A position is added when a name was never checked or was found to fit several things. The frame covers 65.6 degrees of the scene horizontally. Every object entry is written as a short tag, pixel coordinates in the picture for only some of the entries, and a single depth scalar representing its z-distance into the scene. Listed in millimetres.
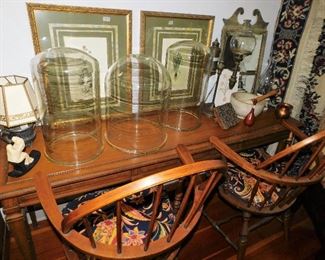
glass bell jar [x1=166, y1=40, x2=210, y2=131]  1465
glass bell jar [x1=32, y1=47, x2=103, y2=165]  1148
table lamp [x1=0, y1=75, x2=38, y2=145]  935
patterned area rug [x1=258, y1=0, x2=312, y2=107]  1550
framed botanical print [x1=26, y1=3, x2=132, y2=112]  1073
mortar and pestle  1444
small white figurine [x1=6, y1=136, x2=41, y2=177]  929
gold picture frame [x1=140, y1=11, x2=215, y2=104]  1302
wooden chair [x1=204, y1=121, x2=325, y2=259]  1095
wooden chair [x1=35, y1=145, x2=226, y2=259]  667
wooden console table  919
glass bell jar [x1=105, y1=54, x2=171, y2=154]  1313
